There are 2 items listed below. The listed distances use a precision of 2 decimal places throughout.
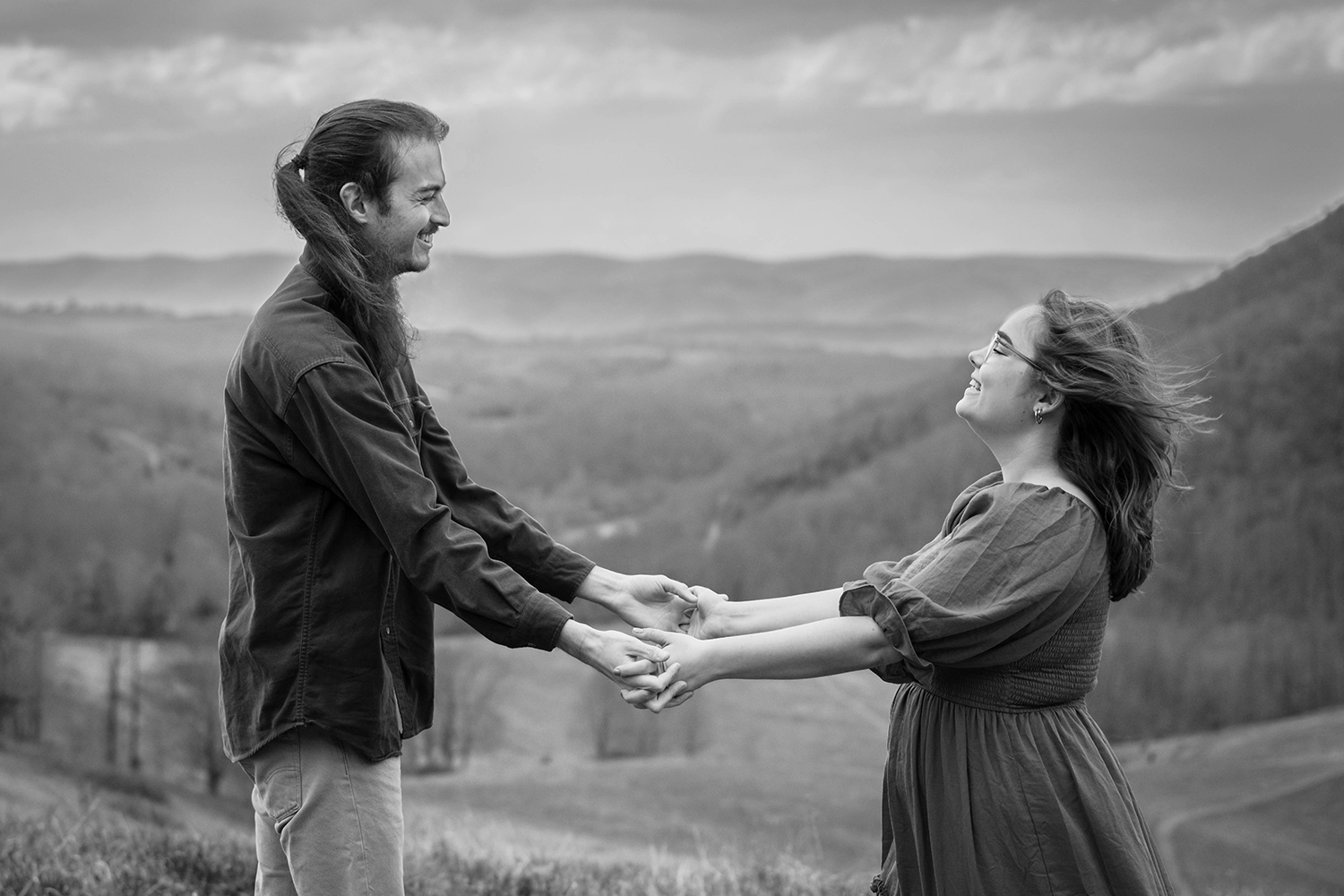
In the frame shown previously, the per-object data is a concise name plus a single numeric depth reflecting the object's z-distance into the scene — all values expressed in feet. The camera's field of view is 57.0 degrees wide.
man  14.46
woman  14.70
